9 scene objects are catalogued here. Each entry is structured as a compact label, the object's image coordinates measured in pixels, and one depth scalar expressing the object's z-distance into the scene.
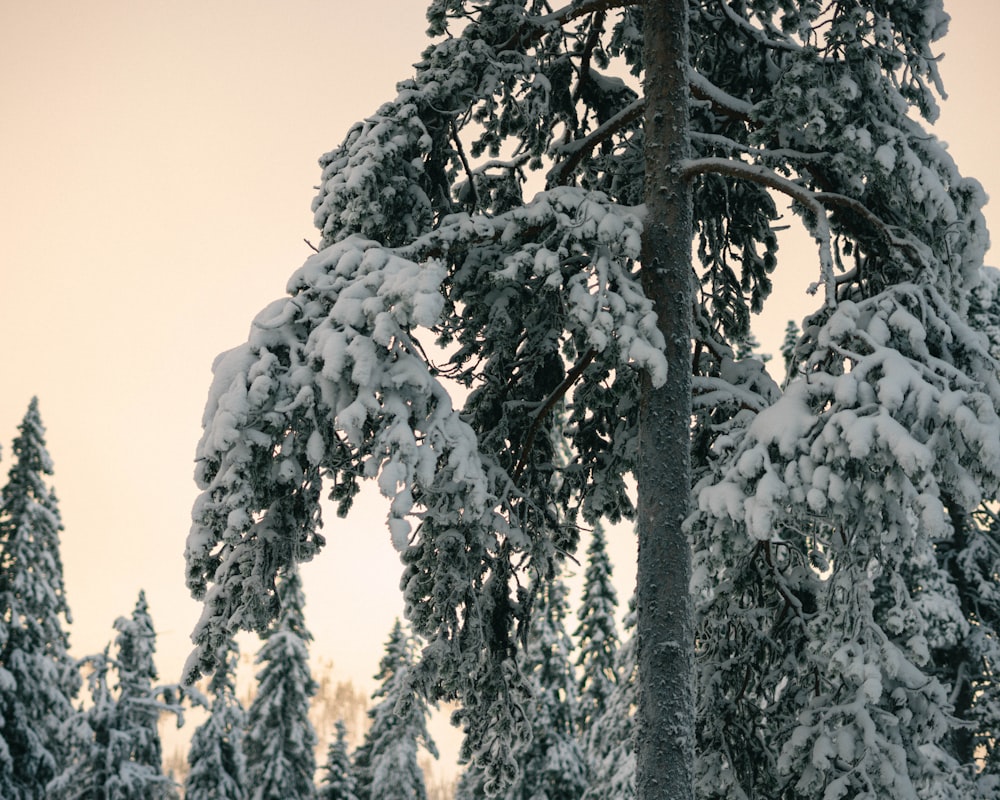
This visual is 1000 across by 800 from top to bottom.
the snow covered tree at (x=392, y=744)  31.45
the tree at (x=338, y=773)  29.78
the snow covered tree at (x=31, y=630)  21.45
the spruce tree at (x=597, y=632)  27.98
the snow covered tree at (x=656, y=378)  5.65
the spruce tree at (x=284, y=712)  29.89
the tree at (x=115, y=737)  20.83
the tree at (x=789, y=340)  19.92
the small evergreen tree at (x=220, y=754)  27.92
